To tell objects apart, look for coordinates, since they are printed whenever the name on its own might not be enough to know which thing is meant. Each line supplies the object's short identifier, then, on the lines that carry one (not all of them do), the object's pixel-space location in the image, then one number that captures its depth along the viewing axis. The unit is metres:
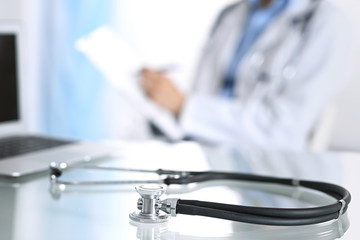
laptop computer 1.29
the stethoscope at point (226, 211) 0.95
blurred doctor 2.72
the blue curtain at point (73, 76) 3.92
